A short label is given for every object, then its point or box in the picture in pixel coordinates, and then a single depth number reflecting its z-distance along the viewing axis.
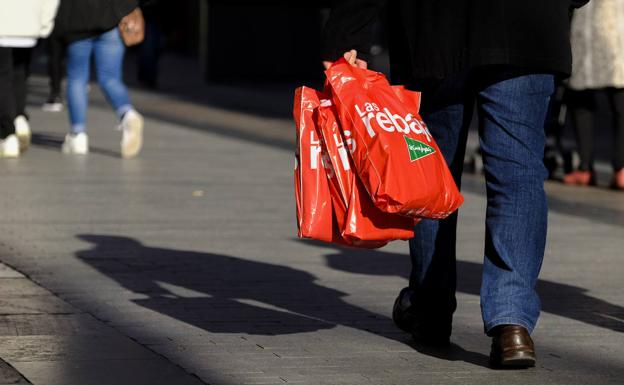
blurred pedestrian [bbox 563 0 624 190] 19.72
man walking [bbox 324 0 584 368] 9.03
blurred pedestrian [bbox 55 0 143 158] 21.85
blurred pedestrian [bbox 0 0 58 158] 17.19
